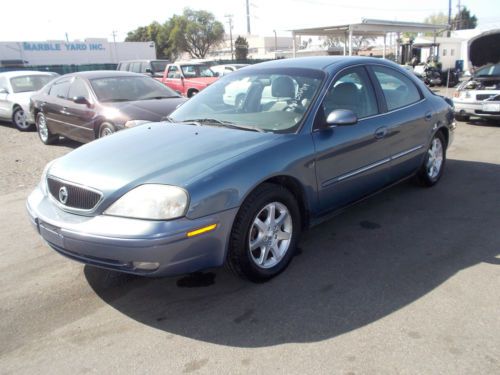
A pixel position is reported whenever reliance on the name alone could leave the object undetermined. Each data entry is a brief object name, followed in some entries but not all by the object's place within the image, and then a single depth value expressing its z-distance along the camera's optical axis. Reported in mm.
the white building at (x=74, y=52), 46969
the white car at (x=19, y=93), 11227
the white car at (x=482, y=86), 9984
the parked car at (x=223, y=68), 19003
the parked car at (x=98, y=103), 7332
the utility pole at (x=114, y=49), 55344
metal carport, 20750
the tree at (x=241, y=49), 62219
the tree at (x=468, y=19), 92250
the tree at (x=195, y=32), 67812
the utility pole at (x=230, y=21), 85850
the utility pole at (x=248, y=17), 83500
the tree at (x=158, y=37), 69125
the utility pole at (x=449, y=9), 55069
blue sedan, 2826
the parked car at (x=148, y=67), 17531
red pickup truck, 14883
